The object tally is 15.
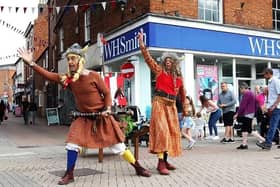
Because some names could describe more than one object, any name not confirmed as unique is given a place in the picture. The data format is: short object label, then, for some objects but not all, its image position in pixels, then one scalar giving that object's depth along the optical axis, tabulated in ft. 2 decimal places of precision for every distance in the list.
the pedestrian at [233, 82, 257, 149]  38.27
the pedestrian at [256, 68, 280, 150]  34.94
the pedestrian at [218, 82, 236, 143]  43.88
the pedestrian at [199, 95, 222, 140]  45.65
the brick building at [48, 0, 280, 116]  52.60
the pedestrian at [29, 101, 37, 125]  92.94
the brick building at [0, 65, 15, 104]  310.24
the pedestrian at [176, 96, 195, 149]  41.03
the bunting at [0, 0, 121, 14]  60.33
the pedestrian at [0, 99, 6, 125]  95.13
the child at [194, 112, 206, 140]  50.26
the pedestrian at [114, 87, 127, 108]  40.70
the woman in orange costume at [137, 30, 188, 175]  24.08
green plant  33.71
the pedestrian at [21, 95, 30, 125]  93.84
